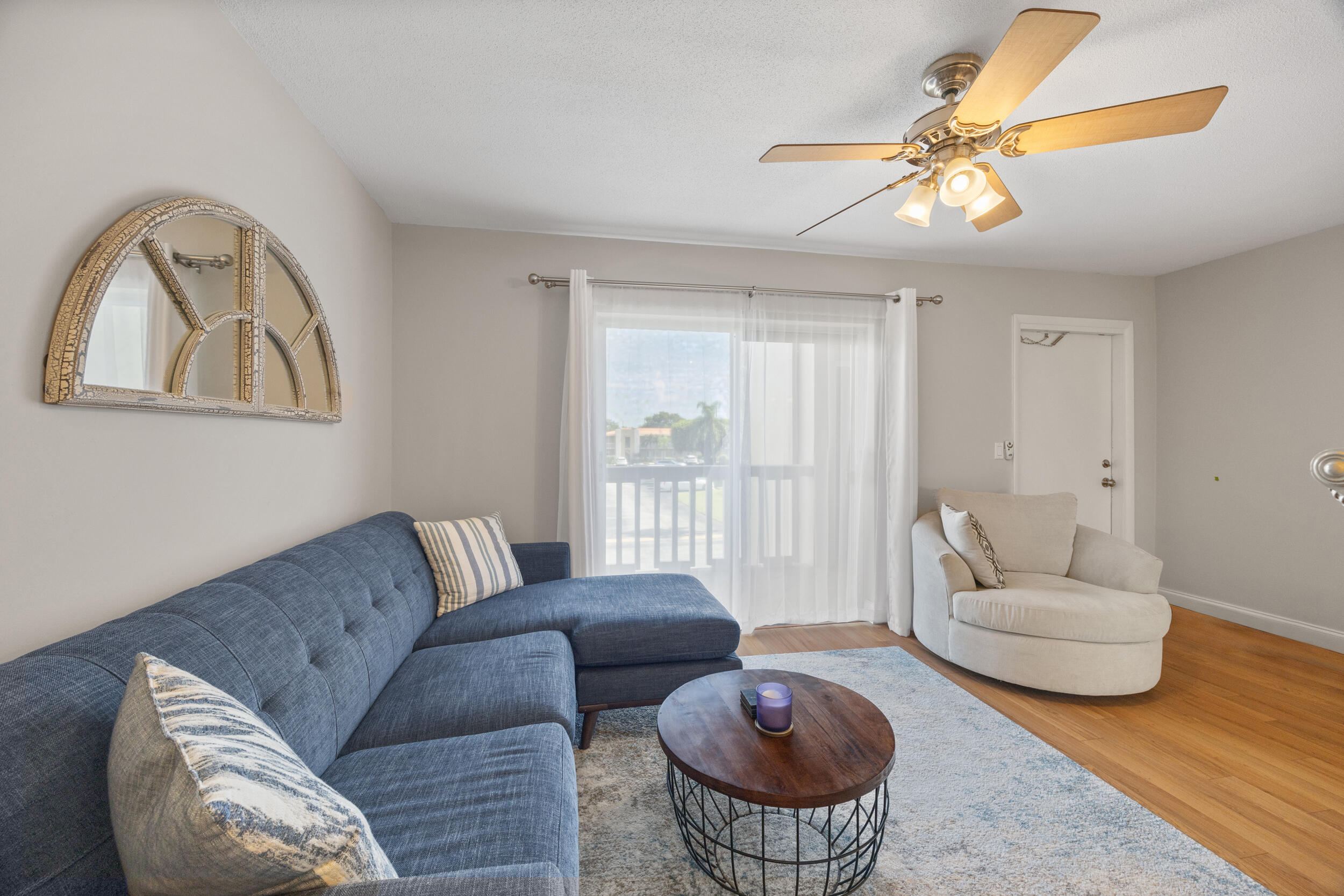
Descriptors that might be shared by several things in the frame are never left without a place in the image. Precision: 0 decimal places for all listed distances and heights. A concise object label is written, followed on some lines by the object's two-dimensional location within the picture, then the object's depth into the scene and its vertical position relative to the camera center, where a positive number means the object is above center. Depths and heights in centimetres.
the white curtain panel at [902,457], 352 -6
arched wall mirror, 109 +31
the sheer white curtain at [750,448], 338 +0
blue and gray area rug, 153 -117
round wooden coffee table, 133 -79
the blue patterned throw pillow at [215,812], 64 -44
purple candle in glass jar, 154 -72
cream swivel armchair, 258 -75
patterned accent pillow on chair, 296 -53
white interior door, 408 +20
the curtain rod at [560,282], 322 +96
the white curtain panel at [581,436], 318 +6
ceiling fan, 135 +96
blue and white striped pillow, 249 -52
